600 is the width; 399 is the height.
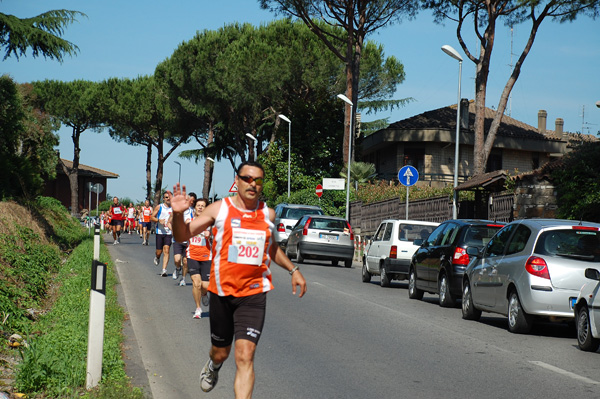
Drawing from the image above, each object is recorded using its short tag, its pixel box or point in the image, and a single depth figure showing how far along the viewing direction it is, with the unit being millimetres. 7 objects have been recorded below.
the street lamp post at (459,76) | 26641
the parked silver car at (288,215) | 33375
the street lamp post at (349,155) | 40594
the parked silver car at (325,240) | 28141
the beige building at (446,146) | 52094
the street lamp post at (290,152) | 51188
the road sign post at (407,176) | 28094
